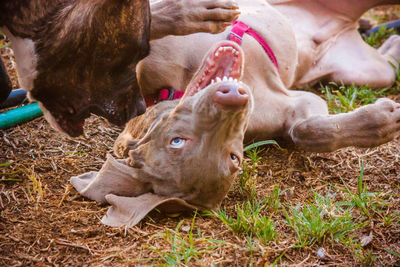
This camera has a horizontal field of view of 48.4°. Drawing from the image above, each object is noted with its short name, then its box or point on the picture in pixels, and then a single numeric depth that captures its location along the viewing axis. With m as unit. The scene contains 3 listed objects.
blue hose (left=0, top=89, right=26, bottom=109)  3.57
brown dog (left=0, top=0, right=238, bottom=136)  2.35
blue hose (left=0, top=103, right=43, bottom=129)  3.59
